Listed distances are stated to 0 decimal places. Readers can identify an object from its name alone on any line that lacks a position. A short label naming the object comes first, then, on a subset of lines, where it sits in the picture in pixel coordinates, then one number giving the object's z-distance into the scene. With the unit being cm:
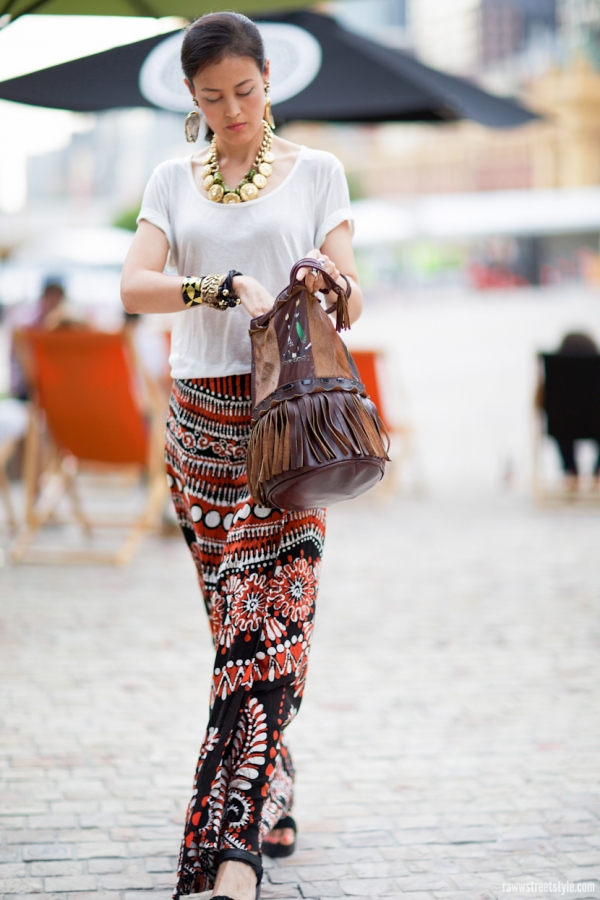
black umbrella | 1078
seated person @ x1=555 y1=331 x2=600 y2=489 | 1623
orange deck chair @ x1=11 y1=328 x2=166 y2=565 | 1166
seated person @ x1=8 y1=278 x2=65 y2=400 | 1664
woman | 427
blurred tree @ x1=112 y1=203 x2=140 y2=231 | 8382
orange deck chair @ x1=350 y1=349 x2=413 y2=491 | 1565
